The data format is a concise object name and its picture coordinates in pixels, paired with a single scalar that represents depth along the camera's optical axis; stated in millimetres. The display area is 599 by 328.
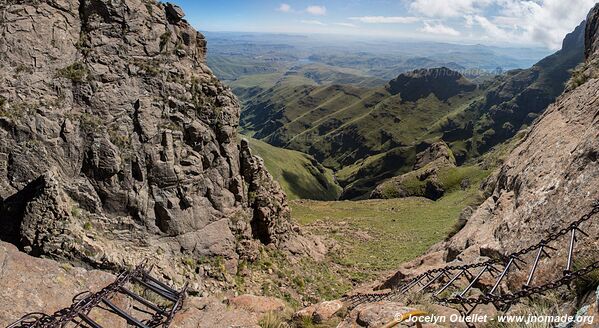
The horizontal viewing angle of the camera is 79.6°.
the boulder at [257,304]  12366
